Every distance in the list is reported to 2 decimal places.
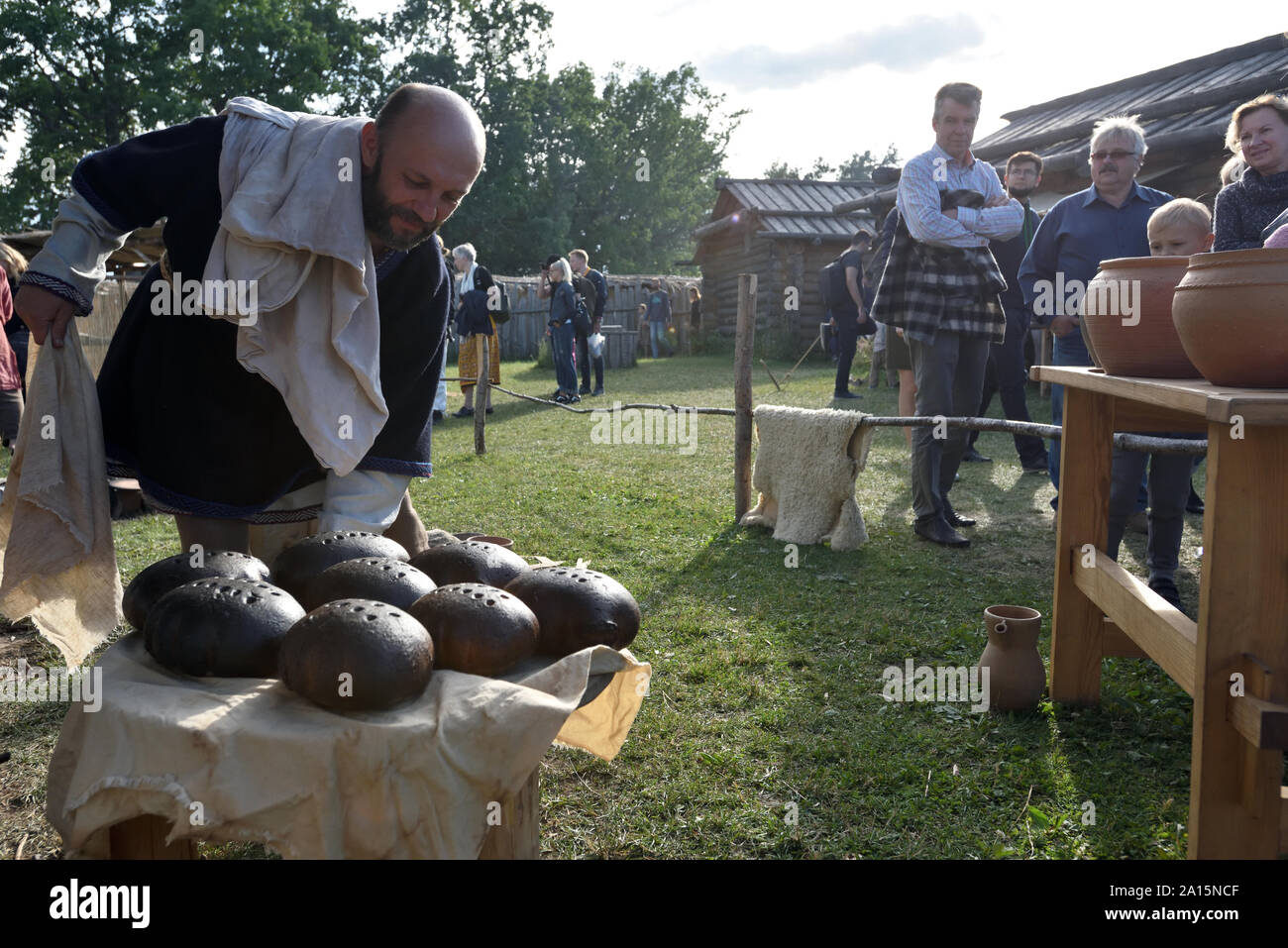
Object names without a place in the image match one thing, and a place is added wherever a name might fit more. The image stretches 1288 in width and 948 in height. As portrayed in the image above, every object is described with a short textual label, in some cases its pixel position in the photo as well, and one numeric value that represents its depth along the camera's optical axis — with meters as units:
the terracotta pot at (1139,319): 2.75
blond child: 4.16
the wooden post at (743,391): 6.13
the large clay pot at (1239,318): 2.10
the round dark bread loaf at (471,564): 2.23
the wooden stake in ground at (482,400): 8.96
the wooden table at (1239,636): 2.03
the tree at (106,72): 28.31
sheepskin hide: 5.43
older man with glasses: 5.09
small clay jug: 3.27
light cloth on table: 1.60
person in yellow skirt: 10.84
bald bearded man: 2.47
